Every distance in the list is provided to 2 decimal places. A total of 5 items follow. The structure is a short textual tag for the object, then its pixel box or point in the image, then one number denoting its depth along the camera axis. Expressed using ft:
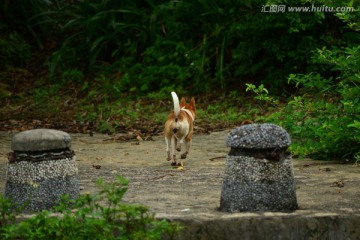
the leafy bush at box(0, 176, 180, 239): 33.78
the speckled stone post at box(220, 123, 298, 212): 39.99
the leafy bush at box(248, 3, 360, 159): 57.11
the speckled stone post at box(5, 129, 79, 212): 40.86
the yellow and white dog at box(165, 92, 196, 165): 56.49
